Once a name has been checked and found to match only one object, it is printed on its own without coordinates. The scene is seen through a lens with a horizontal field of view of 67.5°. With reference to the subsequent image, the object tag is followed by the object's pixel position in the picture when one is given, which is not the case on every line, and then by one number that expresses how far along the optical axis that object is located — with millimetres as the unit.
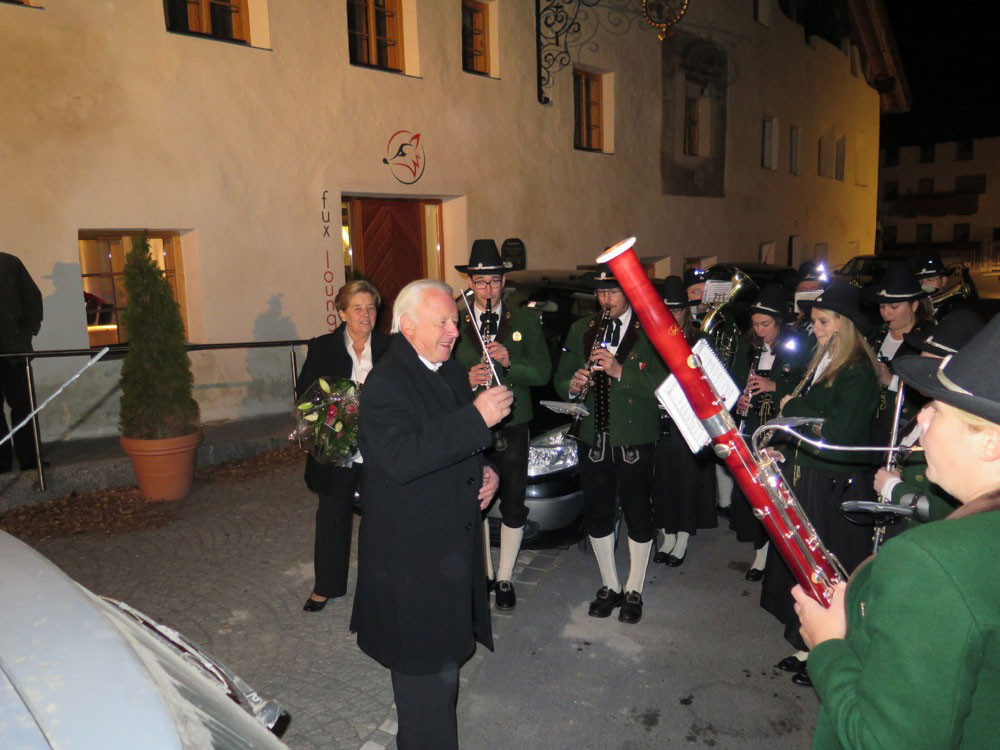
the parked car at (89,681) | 1512
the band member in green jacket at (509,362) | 4879
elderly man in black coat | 2928
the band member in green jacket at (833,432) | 3877
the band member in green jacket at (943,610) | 1343
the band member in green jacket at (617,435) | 4594
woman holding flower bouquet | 4789
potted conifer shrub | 6598
